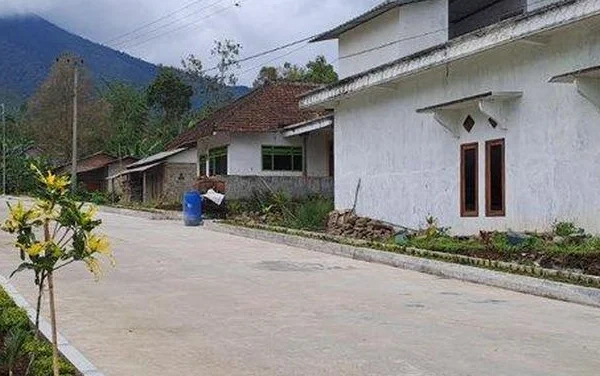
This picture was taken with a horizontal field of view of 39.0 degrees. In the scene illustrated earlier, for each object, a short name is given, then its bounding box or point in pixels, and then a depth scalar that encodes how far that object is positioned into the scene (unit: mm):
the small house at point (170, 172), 41312
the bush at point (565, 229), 14270
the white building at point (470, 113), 14359
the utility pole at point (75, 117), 48069
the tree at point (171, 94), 73250
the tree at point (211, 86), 67800
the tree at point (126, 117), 73500
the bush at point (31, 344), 6113
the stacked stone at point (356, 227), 21138
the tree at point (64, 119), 75562
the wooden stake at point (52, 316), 5191
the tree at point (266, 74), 64812
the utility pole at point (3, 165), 67062
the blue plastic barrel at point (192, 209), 27969
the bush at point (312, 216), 24816
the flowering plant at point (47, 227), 5066
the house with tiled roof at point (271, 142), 33781
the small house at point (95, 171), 59906
